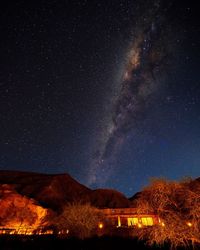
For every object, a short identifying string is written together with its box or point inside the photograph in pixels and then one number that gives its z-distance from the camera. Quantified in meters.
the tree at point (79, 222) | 32.66
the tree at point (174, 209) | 13.82
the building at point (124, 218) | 46.51
